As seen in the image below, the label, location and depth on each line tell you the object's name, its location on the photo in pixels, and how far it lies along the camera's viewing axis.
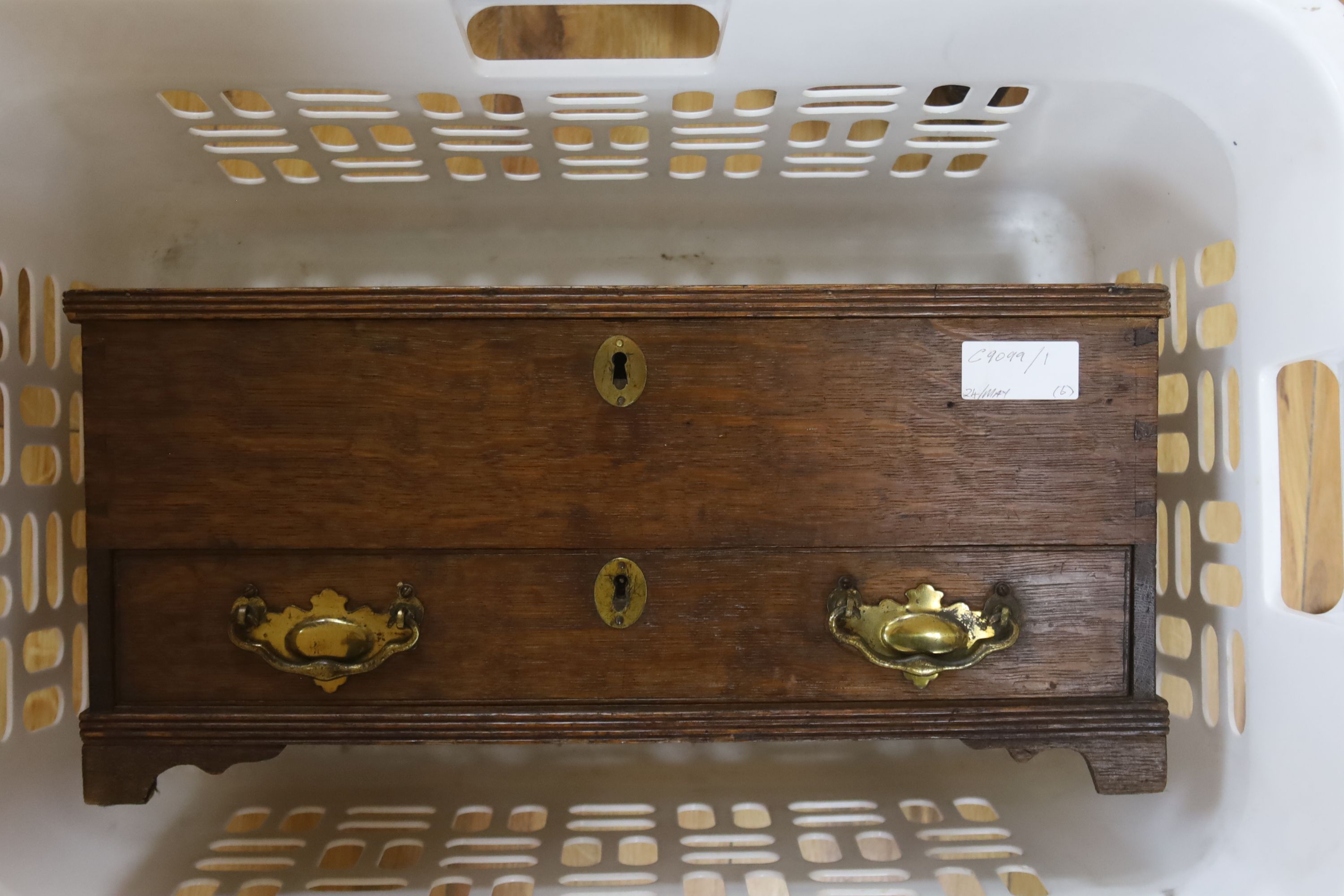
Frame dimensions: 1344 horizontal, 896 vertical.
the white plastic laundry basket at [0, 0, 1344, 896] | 0.71
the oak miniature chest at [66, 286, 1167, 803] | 0.72
